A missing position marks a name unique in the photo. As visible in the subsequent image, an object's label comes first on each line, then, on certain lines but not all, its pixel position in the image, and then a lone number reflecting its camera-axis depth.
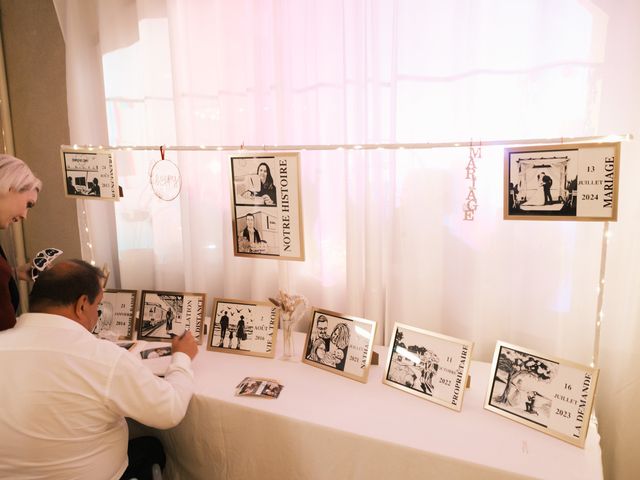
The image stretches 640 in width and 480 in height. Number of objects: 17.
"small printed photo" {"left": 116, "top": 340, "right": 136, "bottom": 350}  1.81
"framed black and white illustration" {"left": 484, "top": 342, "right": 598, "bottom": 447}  1.17
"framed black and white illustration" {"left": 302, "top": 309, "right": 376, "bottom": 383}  1.50
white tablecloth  1.13
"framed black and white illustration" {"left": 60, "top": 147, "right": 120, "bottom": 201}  1.78
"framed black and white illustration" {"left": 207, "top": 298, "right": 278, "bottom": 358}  1.71
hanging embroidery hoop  1.99
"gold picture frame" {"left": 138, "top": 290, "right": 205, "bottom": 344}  1.85
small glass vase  1.62
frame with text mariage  1.13
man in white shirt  1.07
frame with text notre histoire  1.52
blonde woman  1.46
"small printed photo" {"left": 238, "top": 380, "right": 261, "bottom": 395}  1.43
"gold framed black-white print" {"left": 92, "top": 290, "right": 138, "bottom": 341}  1.94
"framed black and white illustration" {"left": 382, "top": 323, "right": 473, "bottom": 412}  1.34
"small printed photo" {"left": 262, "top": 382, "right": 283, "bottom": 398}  1.42
